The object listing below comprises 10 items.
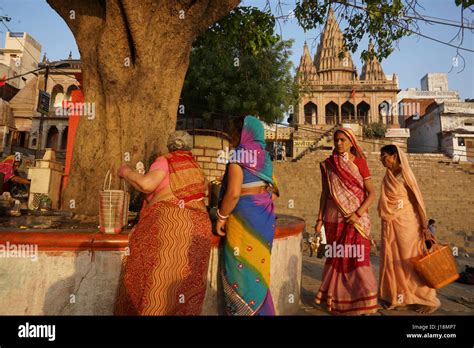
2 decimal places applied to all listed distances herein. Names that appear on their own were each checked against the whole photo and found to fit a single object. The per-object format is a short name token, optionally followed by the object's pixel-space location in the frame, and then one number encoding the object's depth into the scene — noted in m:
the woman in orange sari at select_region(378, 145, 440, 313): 3.27
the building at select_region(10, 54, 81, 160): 24.83
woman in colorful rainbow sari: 2.10
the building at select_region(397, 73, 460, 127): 35.53
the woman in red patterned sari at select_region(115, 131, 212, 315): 1.89
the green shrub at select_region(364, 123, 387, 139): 29.20
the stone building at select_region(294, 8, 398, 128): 34.34
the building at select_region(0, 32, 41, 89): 30.48
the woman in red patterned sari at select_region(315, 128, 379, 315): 2.95
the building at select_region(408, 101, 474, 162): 25.48
